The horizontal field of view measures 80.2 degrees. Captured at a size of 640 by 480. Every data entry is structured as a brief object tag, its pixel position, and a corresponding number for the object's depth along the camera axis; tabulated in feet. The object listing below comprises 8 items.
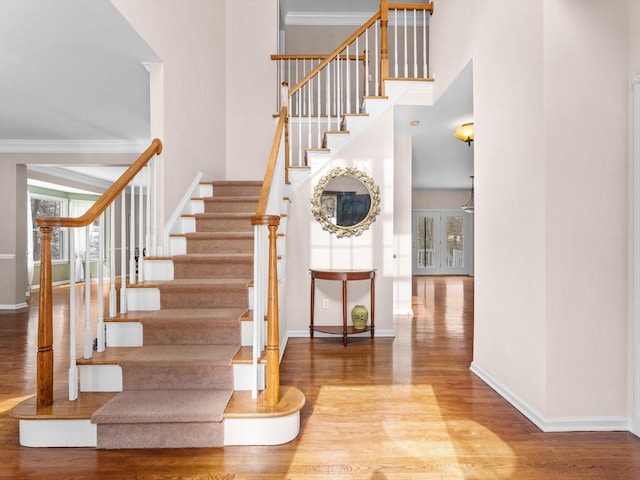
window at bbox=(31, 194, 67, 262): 29.14
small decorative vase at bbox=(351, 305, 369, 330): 14.03
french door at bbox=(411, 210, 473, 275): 39.09
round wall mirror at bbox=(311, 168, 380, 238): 14.65
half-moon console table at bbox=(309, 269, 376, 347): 13.34
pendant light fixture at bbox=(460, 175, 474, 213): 24.68
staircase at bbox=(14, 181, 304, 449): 6.81
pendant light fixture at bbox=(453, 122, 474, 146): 15.45
